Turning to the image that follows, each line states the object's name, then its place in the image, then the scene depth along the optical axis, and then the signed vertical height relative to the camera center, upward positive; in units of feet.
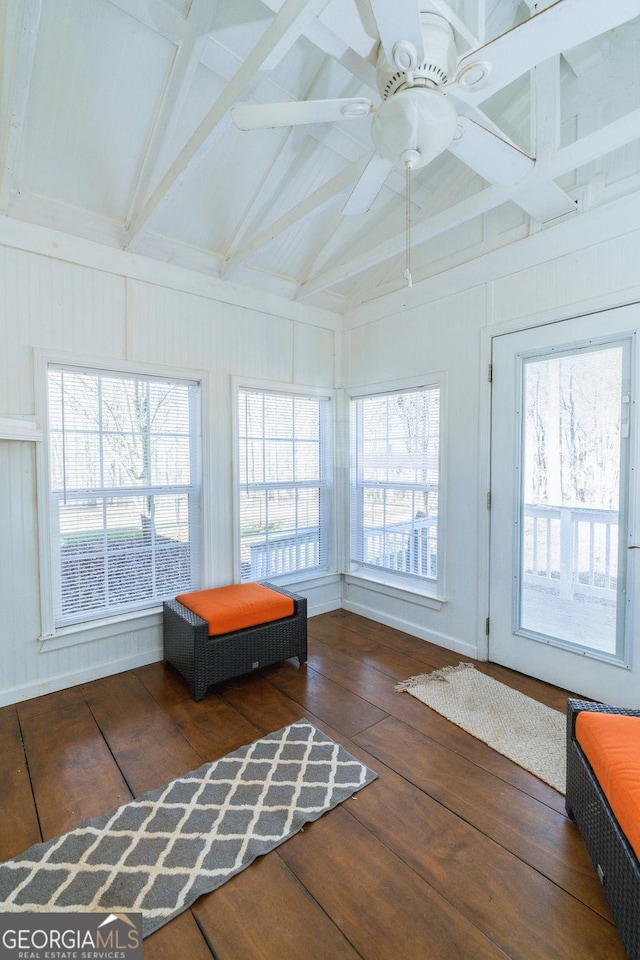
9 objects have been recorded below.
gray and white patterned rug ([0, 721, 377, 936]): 4.63 -4.49
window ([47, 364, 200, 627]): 9.00 -0.52
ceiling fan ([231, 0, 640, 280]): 3.93 +3.95
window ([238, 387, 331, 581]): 11.69 -0.48
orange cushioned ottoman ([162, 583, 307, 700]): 8.58 -3.42
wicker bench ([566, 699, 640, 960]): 3.84 -3.73
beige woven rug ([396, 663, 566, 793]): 6.77 -4.42
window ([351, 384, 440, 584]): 11.22 -0.43
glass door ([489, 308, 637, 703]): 7.93 -0.76
